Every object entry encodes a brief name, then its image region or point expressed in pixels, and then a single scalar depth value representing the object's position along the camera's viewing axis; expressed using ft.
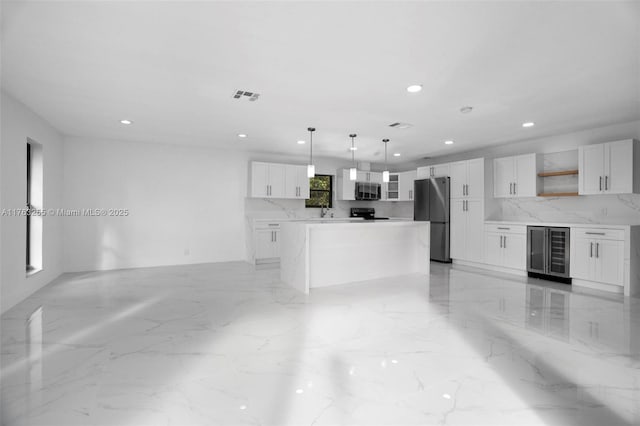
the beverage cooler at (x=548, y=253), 16.63
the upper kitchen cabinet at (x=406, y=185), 26.91
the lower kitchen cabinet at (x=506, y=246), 18.35
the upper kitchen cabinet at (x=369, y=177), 27.04
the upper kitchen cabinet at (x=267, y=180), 22.99
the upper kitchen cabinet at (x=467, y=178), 20.94
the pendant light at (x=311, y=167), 16.87
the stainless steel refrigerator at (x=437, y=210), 23.00
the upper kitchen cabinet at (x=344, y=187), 26.48
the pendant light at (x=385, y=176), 18.53
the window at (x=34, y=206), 15.48
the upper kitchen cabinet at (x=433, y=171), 23.49
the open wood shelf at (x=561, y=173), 17.16
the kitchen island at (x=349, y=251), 15.17
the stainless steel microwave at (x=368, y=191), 26.78
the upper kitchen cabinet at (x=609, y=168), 14.87
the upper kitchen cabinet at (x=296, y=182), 24.07
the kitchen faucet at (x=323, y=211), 26.43
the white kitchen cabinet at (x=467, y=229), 20.86
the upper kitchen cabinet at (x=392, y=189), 27.81
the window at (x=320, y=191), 26.43
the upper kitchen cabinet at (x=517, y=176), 18.62
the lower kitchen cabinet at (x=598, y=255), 14.64
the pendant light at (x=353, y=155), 18.19
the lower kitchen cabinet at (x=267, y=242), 22.33
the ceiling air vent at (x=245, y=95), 11.85
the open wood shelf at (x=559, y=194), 17.16
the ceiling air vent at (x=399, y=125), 15.93
